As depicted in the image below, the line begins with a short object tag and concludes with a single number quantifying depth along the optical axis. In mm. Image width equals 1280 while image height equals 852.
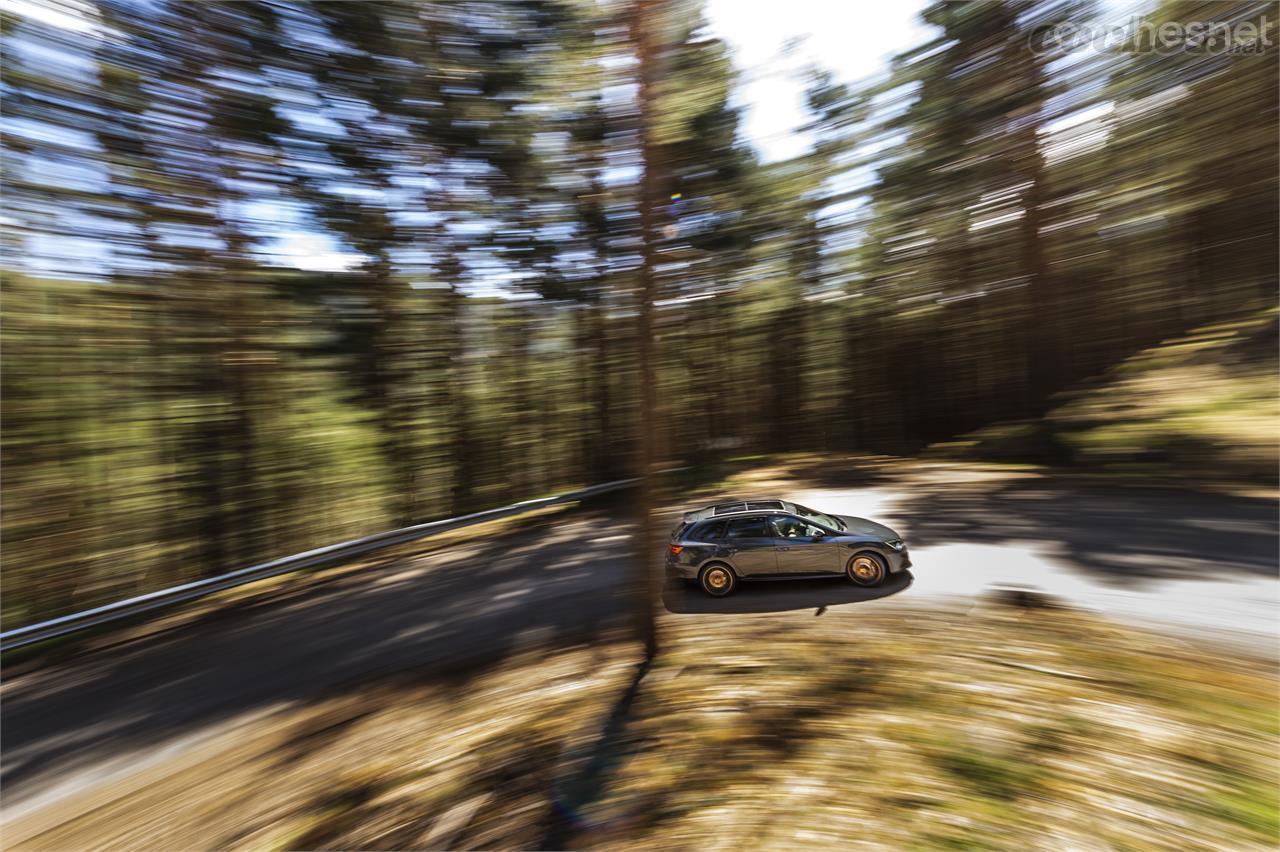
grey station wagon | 7191
